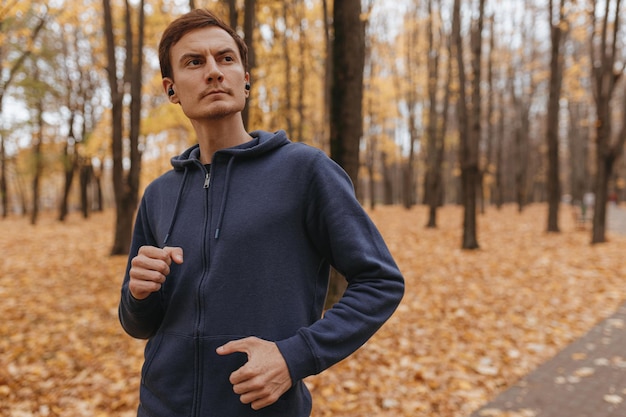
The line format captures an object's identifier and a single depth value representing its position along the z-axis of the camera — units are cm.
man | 127
